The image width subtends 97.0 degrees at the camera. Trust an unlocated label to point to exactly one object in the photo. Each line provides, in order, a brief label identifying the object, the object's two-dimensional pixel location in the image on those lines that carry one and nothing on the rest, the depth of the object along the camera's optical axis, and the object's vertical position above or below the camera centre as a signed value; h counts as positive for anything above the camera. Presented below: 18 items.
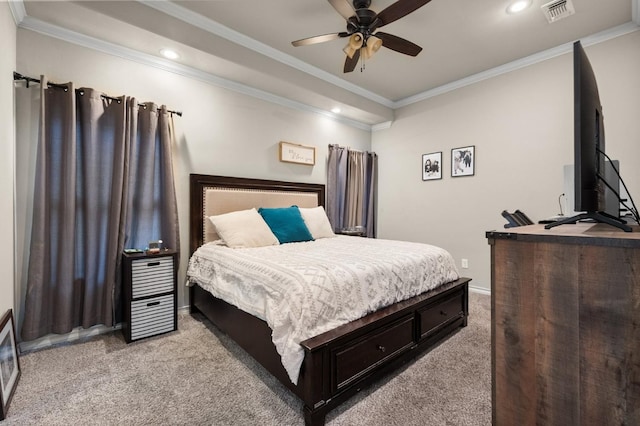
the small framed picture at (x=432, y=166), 4.15 +0.66
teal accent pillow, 3.12 -0.17
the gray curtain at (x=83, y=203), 2.18 +0.04
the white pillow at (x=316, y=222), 3.49 -0.16
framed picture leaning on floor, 1.53 -0.93
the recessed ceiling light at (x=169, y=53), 2.72 +1.52
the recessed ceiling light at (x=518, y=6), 2.42 +1.79
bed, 1.48 -0.83
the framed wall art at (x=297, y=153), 3.88 +0.80
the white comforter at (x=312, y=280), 1.55 -0.48
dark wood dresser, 0.77 -0.35
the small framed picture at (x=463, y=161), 3.81 +0.68
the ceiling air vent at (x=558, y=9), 2.41 +1.77
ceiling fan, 2.08 +1.49
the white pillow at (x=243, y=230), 2.77 -0.21
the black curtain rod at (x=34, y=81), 2.13 +0.99
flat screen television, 0.97 +0.21
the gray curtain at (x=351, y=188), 4.40 +0.35
